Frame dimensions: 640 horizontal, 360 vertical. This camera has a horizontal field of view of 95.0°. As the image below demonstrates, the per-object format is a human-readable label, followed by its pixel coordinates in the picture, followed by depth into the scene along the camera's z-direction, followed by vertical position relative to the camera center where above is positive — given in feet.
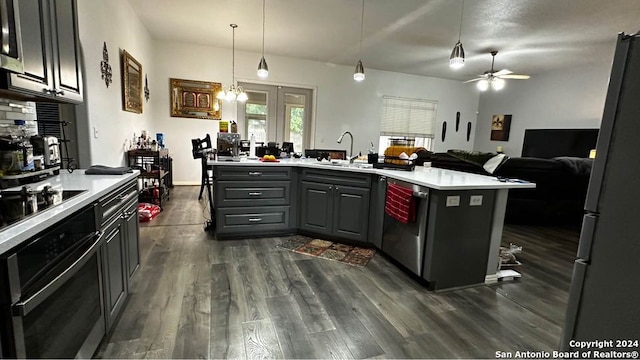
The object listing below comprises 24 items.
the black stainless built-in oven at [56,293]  2.81 -1.90
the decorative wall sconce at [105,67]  10.26 +2.25
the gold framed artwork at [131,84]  12.67 +2.29
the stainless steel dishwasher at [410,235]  7.83 -2.58
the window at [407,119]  25.70 +2.44
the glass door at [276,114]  21.86 +1.99
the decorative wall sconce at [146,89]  17.14 +2.58
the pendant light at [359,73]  13.05 +3.15
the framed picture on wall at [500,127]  25.72 +2.15
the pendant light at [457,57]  10.86 +3.39
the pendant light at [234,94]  17.94 +2.64
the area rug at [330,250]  9.60 -3.71
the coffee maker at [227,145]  11.43 -0.30
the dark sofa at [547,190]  13.88 -1.72
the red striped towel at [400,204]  8.05 -1.63
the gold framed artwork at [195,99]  19.94 +2.51
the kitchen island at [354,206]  7.66 -2.02
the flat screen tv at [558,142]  19.83 +0.87
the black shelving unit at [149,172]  13.79 -1.84
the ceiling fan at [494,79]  17.15 +4.24
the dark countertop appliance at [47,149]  5.78 -0.42
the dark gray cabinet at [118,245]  5.12 -2.22
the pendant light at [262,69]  12.91 +3.04
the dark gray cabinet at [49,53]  4.73 +1.41
